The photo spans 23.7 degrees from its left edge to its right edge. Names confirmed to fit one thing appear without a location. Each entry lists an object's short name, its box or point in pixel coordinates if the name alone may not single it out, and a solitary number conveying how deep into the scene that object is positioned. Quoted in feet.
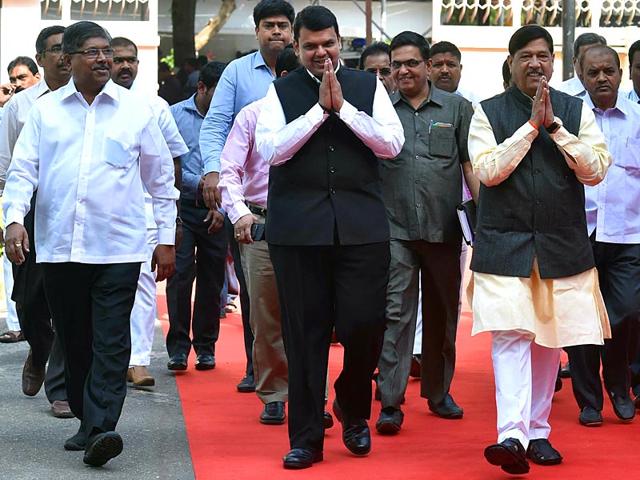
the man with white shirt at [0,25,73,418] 29.58
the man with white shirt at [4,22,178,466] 25.25
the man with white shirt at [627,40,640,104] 32.30
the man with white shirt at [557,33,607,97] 30.91
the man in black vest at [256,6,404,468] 24.99
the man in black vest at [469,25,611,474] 24.39
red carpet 25.12
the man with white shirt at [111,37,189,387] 33.35
